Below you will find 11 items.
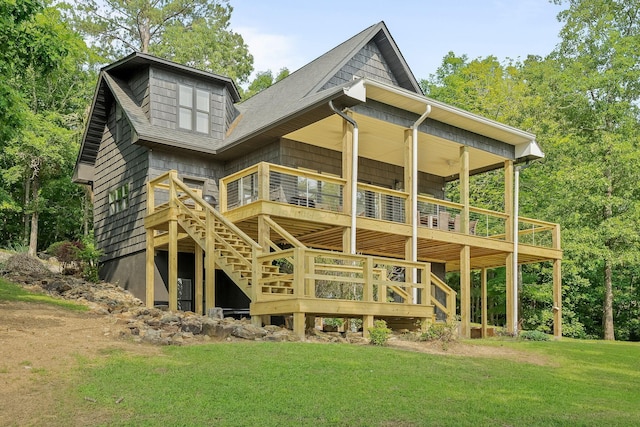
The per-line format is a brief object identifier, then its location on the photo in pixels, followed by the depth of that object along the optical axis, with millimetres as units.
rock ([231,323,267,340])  11953
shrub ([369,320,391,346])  12469
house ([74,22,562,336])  15781
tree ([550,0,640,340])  26734
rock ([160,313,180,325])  12752
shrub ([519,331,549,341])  18703
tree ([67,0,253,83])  42219
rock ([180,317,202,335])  12062
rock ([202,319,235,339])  11953
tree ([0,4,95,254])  30367
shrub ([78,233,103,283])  21922
